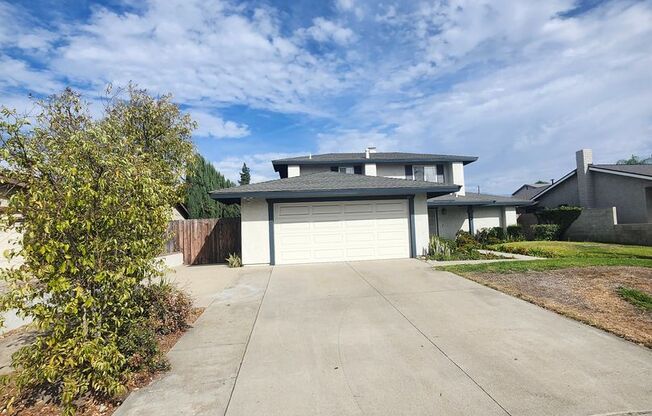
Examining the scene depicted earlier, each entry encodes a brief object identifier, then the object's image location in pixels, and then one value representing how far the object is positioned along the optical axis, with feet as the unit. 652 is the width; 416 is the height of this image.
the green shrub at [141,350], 13.05
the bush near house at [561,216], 64.80
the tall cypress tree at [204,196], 75.05
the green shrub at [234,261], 42.75
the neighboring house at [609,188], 63.52
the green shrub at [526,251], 45.52
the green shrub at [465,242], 51.90
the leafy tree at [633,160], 194.29
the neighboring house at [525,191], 102.83
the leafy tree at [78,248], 10.75
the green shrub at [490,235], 66.43
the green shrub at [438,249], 42.02
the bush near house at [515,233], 66.82
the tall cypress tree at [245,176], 128.36
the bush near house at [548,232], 65.72
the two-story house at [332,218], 42.60
